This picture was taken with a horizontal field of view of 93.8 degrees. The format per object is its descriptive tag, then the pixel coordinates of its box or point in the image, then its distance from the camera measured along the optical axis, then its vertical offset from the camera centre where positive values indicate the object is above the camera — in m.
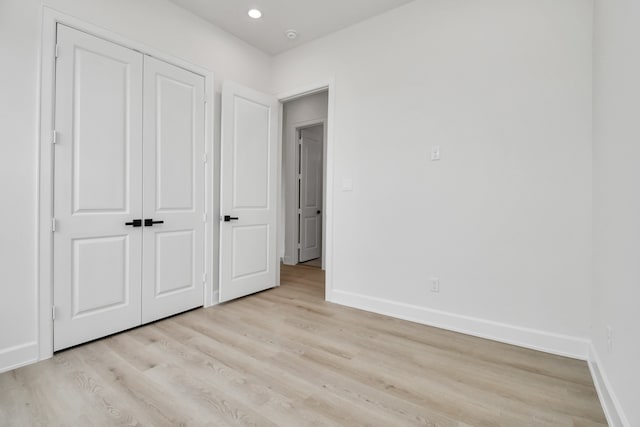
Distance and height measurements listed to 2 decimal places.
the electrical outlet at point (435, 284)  2.67 -0.62
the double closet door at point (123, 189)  2.17 +0.21
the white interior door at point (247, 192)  3.20 +0.26
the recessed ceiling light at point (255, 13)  2.94 +2.00
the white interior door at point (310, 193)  5.50 +0.42
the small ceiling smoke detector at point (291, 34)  3.29 +2.02
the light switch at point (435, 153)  2.64 +0.55
